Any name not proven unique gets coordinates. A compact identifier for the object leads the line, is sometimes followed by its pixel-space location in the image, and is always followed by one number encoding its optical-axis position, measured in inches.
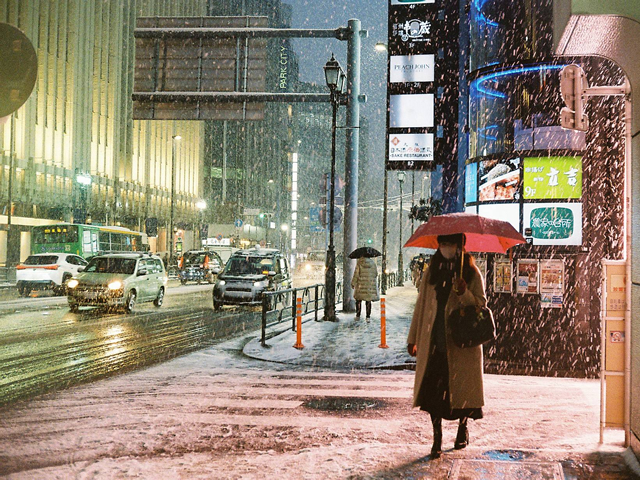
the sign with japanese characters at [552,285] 464.4
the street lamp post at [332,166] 685.9
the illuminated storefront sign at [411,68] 740.6
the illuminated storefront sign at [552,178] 463.2
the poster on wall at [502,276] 482.3
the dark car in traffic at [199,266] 1603.1
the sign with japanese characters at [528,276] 473.1
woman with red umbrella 220.5
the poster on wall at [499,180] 486.0
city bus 1354.6
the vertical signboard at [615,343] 232.1
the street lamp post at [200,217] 3267.5
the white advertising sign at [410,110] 742.5
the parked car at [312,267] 2487.5
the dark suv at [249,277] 861.8
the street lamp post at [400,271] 1726.1
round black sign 167.5
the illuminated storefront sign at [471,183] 506.9
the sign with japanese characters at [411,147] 743.7
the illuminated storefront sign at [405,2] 744.7
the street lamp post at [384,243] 1264.8
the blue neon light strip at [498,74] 490.6
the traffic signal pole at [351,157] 786.2
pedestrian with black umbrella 733.9
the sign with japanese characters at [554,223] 465.4
